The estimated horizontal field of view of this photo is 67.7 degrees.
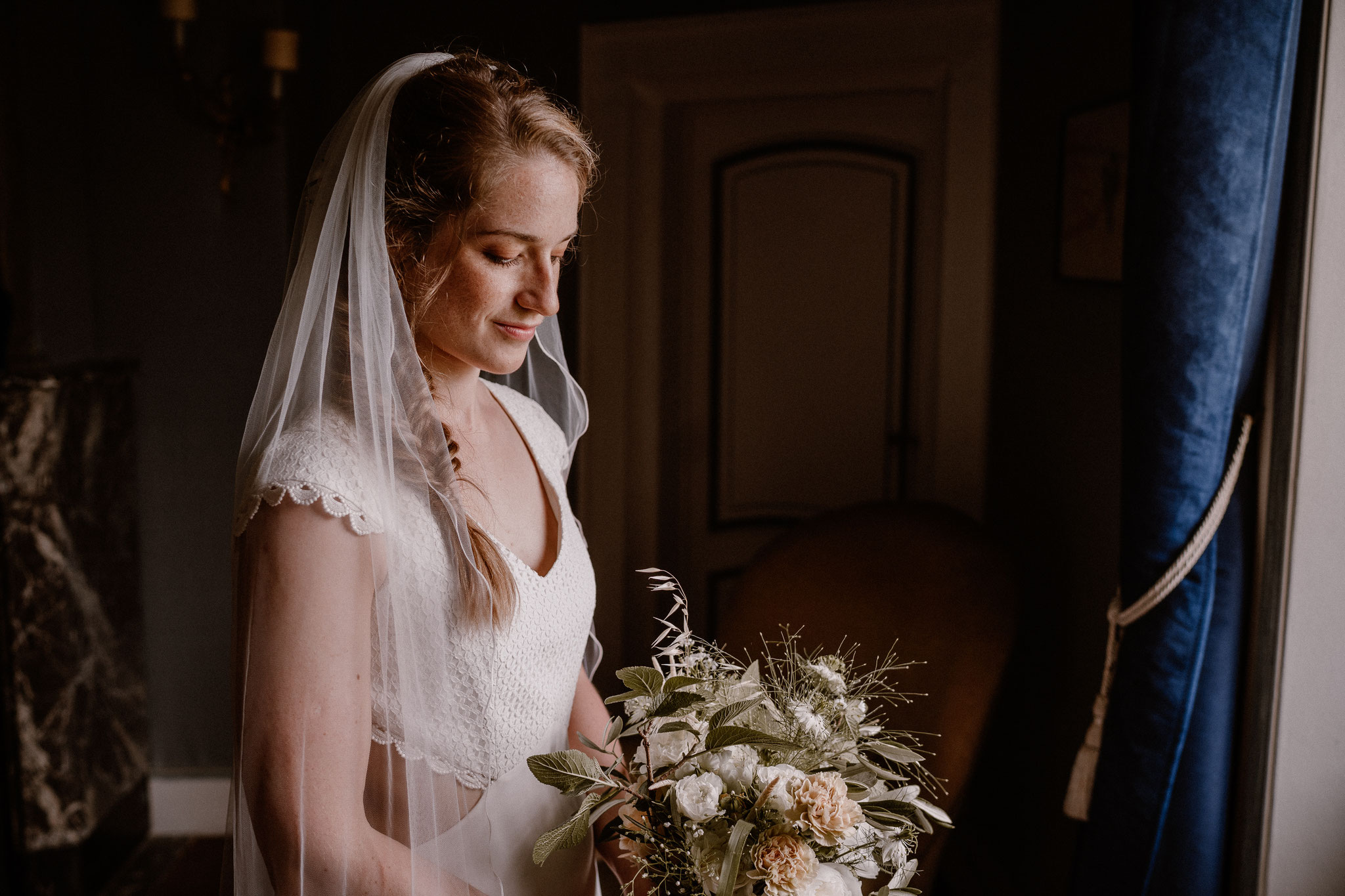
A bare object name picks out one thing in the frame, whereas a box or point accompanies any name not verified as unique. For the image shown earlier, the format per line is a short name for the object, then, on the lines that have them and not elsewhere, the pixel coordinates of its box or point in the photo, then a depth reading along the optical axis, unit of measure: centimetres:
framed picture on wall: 218
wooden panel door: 314
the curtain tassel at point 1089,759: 177
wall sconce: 296
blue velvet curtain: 150
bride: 100
